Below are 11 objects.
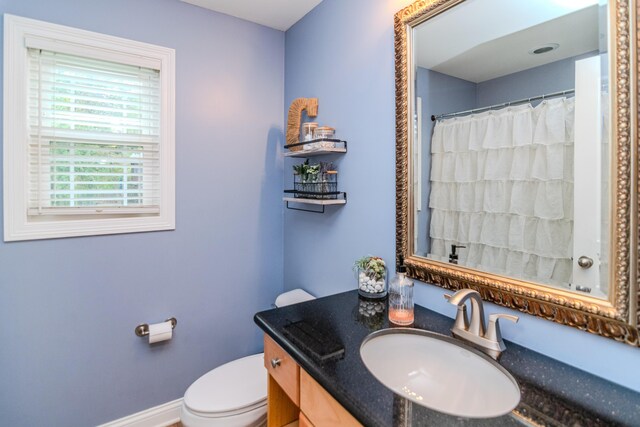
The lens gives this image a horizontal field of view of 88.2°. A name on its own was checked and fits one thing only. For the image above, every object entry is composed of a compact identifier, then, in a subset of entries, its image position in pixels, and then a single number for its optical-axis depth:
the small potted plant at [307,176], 1.76
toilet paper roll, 1.80
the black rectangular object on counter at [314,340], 0.96
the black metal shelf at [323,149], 1.66
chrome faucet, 0.97
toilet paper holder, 1.82
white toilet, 1.38
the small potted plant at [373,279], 1.41
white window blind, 1.58
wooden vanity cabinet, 0.86
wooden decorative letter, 1.92
